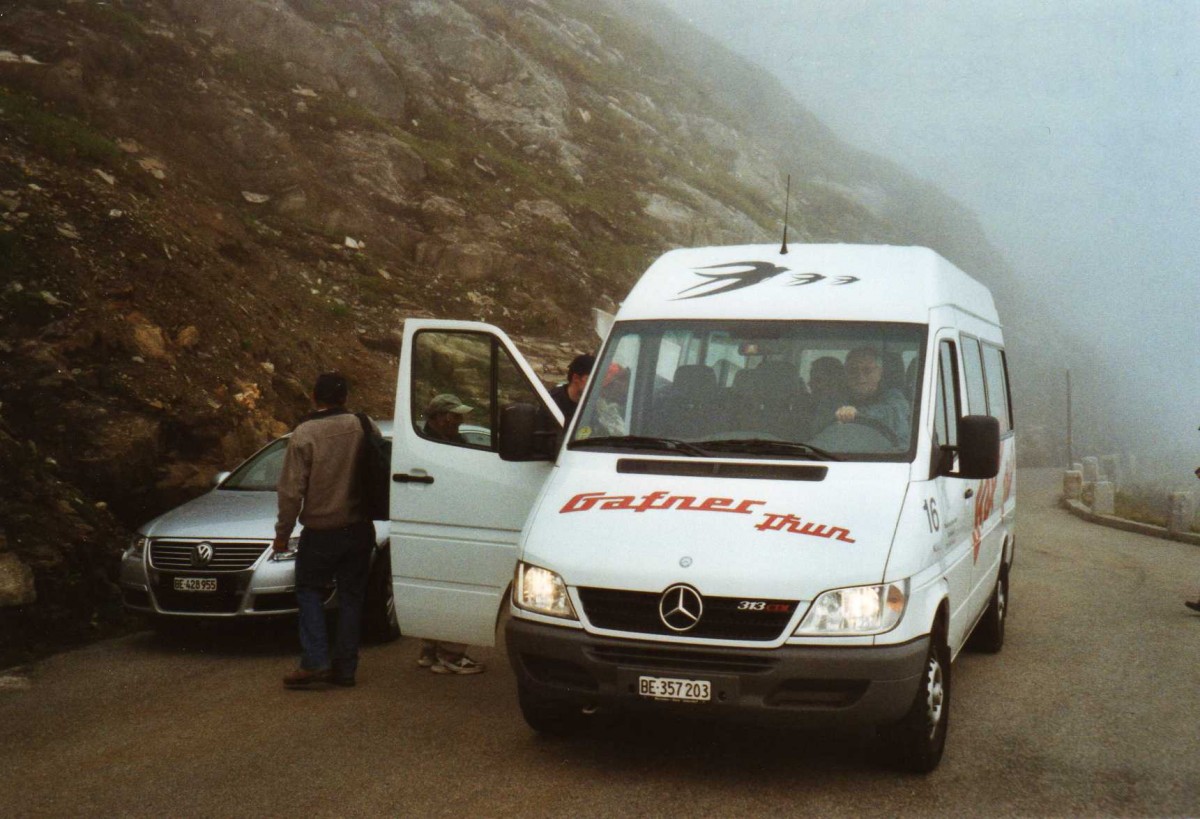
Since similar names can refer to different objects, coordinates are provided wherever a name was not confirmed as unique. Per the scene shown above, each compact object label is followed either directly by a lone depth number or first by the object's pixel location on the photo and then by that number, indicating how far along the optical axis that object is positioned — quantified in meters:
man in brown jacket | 7.39
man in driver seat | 5.88
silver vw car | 8.55
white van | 4.98
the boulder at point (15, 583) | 9.40
